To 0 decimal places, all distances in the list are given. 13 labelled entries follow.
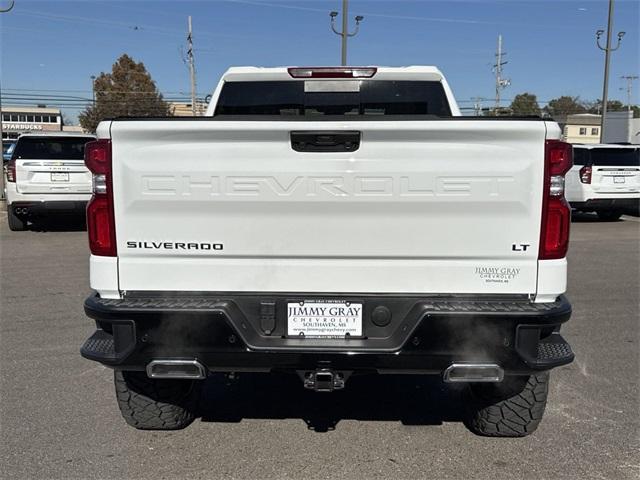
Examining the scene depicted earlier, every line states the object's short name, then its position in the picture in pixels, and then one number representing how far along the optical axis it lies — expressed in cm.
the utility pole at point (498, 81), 5853
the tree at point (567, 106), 9938
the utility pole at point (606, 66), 2584
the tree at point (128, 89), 6681
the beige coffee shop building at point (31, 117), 11211
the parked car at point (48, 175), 1238
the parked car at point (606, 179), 1477
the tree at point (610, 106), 10143
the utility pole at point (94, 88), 6850
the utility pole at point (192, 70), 4811
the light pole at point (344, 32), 2238
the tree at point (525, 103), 8083
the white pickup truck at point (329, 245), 299
